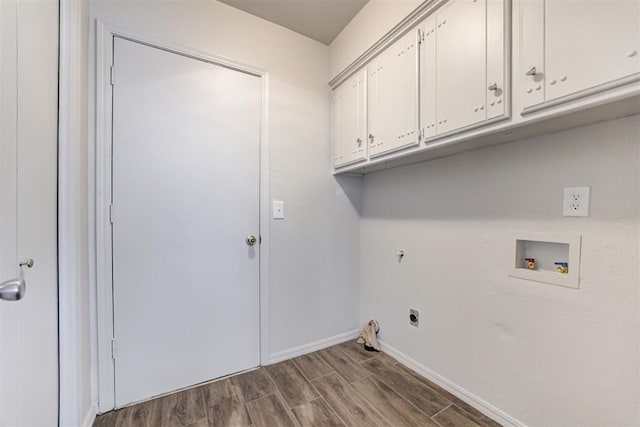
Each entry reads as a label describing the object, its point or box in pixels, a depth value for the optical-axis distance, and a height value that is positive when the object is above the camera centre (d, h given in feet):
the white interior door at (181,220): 4.81 -0.19
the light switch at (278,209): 6.29 +0.05
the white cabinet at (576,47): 2.55 +1.85
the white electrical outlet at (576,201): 3.51 +0.18
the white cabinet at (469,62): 3.49 +2.26
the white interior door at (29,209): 2.45 +0.00
